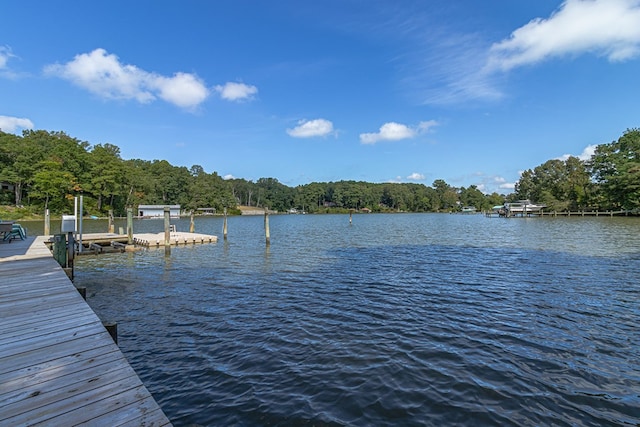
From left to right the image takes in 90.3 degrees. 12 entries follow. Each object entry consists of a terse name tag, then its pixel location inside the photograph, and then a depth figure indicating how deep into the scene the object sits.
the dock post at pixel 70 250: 12.56
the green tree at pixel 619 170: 57.44
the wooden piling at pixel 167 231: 19.53
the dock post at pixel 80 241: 17.17
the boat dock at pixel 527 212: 69.89
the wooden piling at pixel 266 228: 24.94
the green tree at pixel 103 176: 64.81
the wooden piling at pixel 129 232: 22.88
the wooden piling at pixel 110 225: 29.86
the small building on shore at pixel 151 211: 75.31
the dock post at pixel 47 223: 24.83
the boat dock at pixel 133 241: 21.47
